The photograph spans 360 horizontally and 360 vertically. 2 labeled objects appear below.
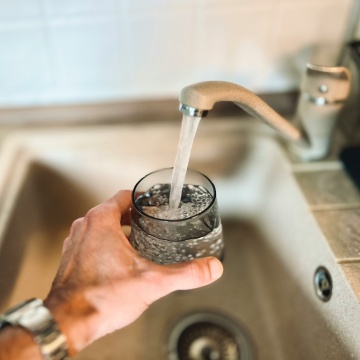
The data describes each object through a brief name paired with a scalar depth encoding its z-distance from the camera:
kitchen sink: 0.54
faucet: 0.37
